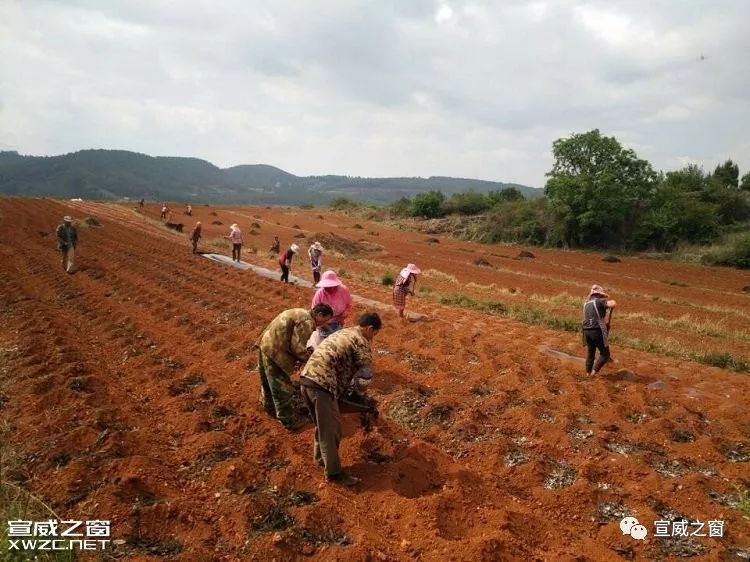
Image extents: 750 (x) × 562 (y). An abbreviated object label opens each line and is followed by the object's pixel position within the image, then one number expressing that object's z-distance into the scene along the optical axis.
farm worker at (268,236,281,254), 24.31
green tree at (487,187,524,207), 57.28
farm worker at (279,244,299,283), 14.04
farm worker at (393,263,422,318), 10.25
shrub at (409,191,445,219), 59.06
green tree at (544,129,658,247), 36.81
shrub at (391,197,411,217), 62.88
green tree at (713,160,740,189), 51.53
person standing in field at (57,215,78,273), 13.99
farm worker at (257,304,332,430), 5.42
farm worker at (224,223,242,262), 18.73
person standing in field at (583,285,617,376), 7.59
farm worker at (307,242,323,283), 13.09
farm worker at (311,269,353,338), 6.28
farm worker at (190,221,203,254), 20.61
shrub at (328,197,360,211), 75.75
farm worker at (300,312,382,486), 4.54
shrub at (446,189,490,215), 56.59
